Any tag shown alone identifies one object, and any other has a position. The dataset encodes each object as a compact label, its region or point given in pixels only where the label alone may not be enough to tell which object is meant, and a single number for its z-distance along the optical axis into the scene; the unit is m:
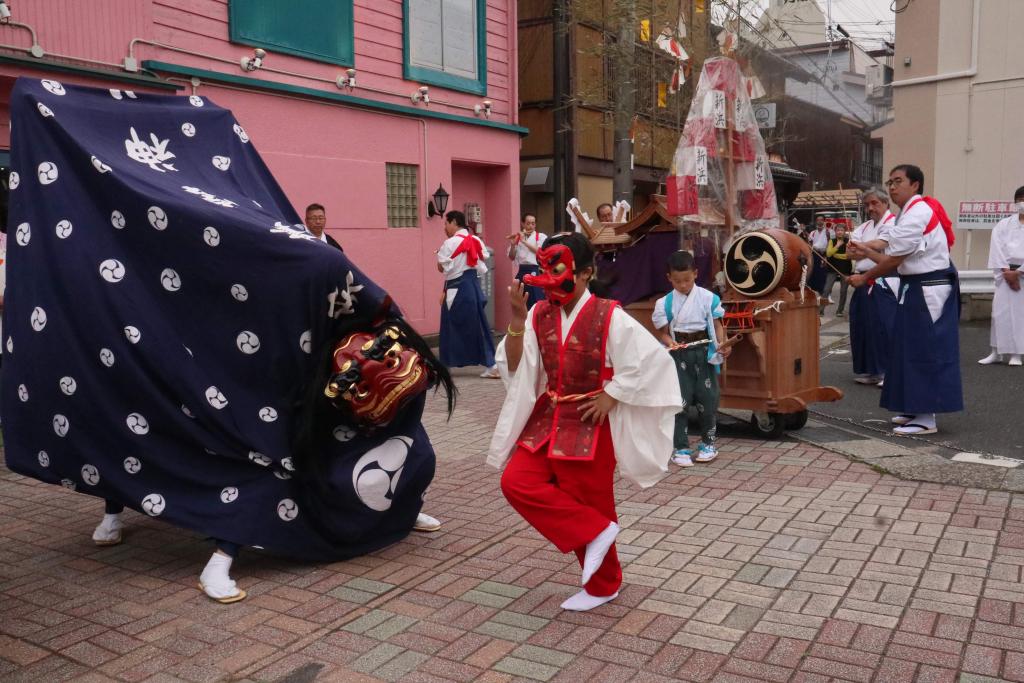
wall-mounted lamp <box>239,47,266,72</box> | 10.23
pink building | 8.77
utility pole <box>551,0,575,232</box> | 17.34
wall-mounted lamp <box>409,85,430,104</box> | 12.59
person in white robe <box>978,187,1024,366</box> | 10.32
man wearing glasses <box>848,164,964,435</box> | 6.89
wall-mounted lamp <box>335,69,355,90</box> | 11.47
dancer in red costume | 3.78
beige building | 14.75
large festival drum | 6.80
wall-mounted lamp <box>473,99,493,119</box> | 13.89
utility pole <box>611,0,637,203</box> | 13.48
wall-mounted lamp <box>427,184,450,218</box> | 12.87
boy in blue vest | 6.37
